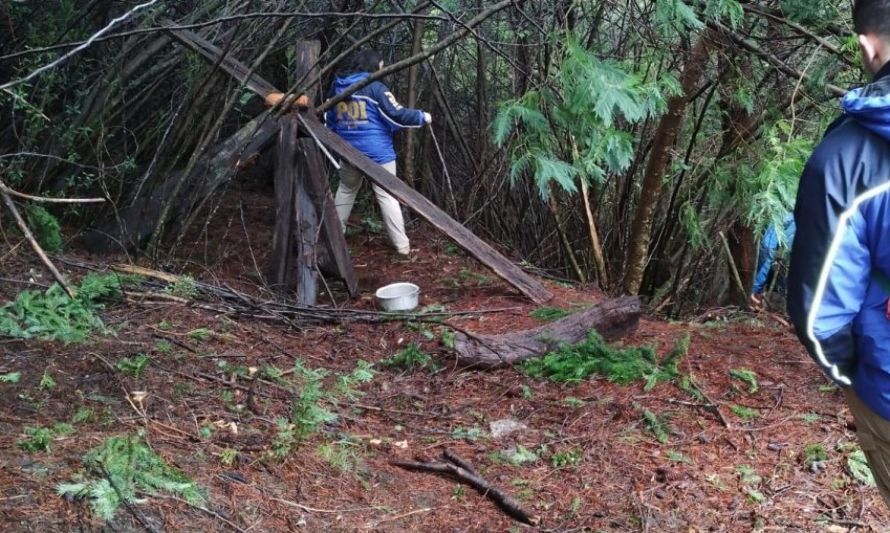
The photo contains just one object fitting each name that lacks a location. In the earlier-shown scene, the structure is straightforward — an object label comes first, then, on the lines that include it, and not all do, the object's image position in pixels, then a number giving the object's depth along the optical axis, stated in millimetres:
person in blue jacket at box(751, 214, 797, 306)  8042
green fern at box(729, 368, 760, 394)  4617
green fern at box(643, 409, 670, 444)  4125
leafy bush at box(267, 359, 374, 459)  3818
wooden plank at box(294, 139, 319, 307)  6239
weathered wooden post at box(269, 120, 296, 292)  6367
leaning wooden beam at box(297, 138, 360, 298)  6434
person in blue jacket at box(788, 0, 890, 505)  1989
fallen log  5027
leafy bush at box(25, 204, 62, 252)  6066
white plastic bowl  6145
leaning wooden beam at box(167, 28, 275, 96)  6688
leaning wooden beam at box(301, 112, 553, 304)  6445
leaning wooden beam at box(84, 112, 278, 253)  6414
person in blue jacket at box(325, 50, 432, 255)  7207
